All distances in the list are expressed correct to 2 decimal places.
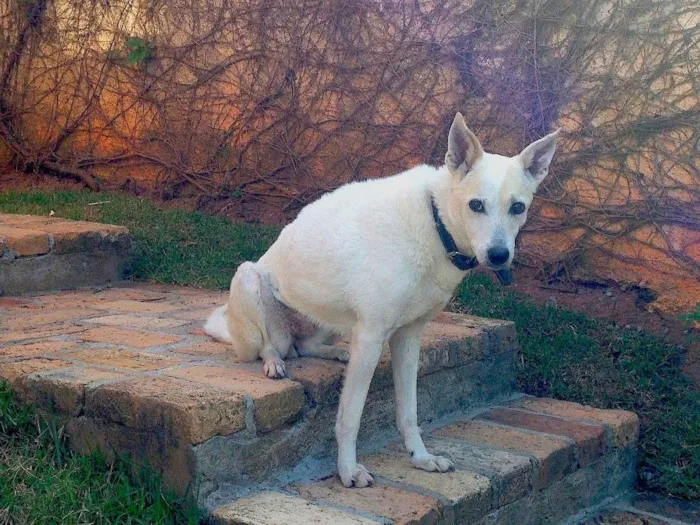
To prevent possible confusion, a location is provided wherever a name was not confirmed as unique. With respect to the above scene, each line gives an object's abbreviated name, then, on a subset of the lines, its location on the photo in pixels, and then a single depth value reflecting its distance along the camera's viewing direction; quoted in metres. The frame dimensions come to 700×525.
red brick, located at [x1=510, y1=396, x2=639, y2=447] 3.89
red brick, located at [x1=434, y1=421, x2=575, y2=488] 3.47
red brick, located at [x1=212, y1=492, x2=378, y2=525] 2.59
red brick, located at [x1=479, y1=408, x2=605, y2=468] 3.71
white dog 2.87
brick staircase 2.74
